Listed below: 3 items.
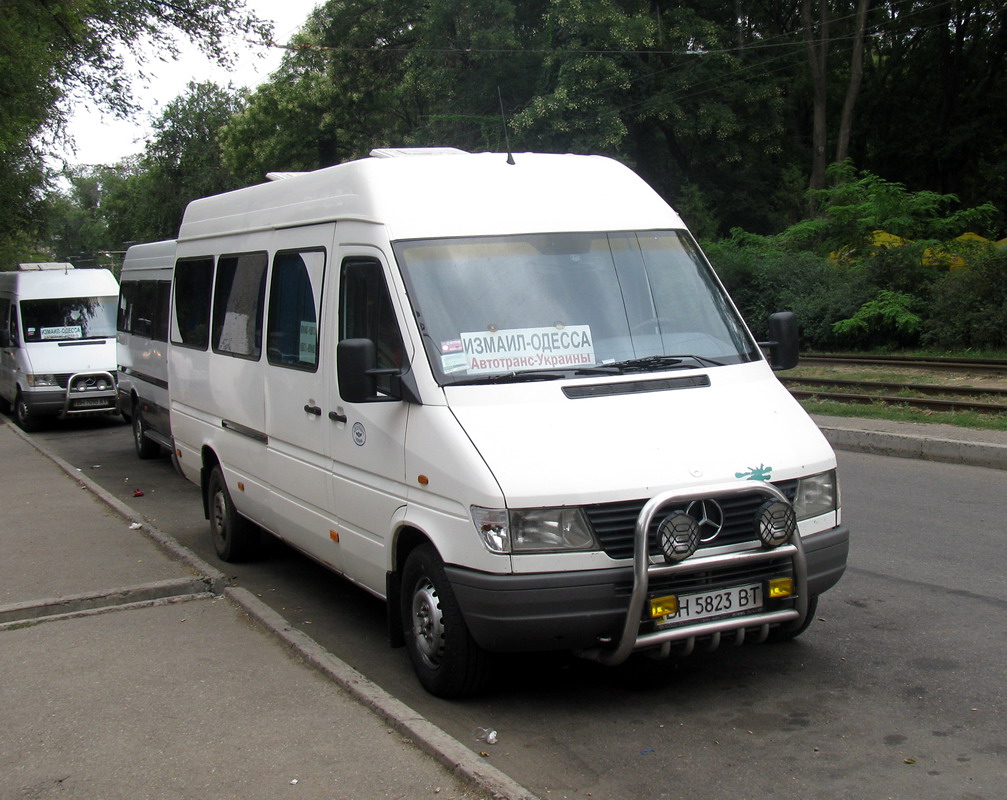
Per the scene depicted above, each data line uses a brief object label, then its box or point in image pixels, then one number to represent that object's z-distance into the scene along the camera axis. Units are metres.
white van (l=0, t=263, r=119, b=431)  18.14
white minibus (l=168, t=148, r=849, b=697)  4.50
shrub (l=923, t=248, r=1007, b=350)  20.39
